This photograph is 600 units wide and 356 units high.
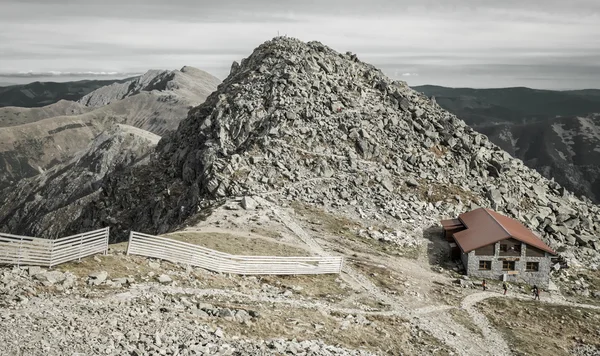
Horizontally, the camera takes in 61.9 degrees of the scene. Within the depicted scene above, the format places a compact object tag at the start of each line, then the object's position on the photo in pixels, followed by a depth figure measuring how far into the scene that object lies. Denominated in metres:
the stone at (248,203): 67.31
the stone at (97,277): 33.72
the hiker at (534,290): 57.35
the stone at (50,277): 31.92
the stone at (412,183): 80.94
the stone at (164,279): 37.18
